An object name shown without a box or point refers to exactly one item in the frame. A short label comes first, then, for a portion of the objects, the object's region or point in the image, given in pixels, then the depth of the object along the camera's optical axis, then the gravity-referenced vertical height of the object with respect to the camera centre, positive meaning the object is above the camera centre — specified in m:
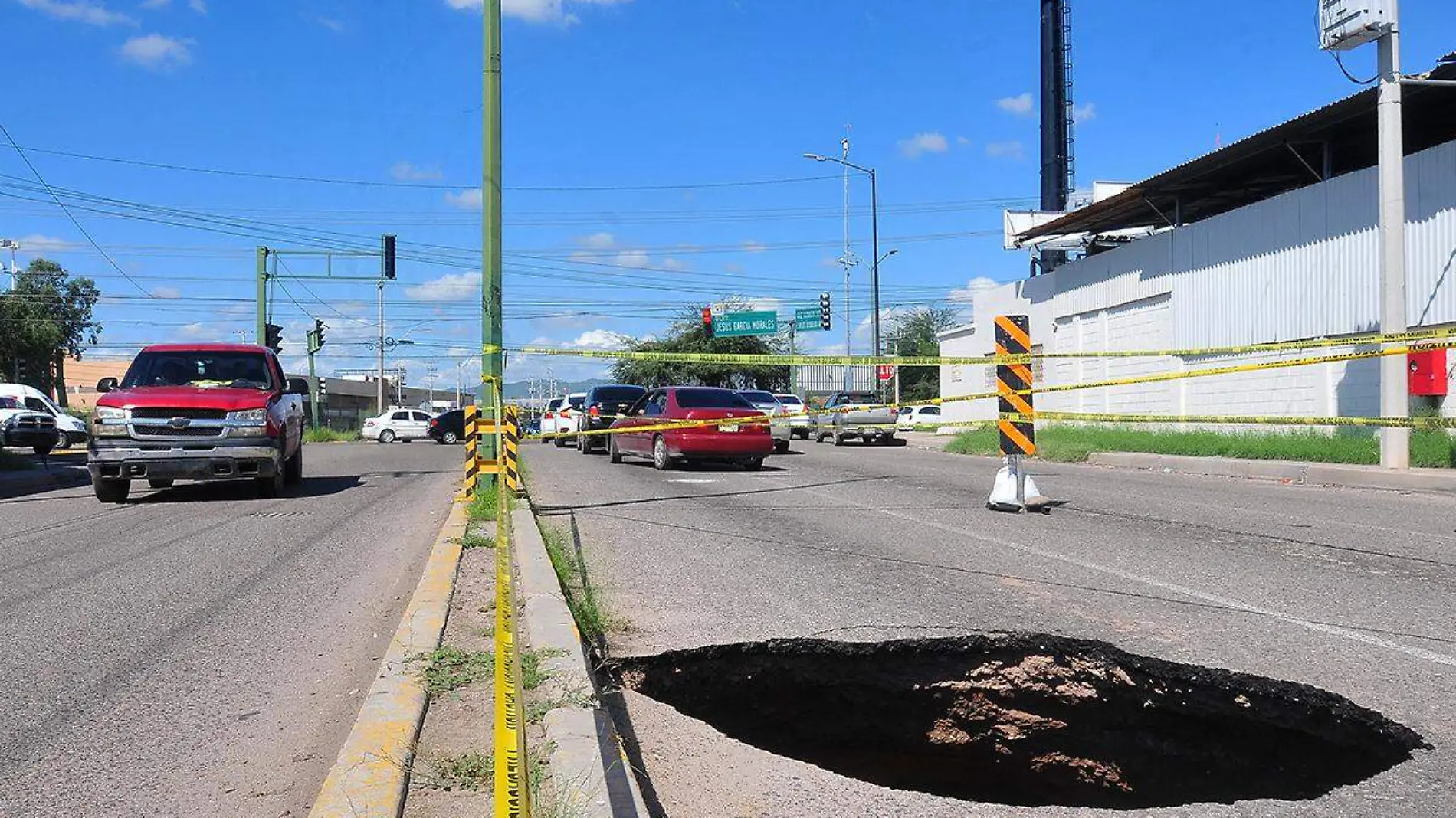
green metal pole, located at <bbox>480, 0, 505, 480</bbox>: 12.24 +2.32
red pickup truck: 12.73 -0.14
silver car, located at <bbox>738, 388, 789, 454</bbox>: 23.87 -0.06
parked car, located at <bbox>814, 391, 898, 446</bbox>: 30.70 -0.42
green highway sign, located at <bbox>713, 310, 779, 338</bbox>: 62.00 +4.78
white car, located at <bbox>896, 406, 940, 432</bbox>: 42.03 -0.31
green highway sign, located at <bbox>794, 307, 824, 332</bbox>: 61.56 +4.96
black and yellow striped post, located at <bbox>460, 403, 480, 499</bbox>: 11.95 -0.38
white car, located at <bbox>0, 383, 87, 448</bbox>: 30.50 +0.13
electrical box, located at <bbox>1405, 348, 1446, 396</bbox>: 16.28 +0.46
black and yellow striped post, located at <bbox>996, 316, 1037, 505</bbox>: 10.37 +0.21
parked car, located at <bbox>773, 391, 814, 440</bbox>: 34.94 -0.45
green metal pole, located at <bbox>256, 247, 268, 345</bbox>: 33.75 +3.82
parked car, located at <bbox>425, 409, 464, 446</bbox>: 45.78 -0.65
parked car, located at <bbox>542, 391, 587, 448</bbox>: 30.91 -0.12
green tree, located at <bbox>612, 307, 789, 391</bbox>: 66.38 +2.45
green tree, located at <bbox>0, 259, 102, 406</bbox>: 52.09 +4.64
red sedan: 17.48 -0.37
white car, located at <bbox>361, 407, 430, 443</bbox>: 50.81 -0.67
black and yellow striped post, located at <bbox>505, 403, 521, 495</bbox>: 11.51 -0.40
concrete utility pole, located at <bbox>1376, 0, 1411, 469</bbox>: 14.72 +2.13
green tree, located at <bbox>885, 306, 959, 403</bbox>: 80.44 +4.89
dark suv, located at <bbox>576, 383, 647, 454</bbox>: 25.22 +0.11
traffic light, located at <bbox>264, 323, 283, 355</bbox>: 33.88 +2.37
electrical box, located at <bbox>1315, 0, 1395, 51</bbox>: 14.74 +5.15
